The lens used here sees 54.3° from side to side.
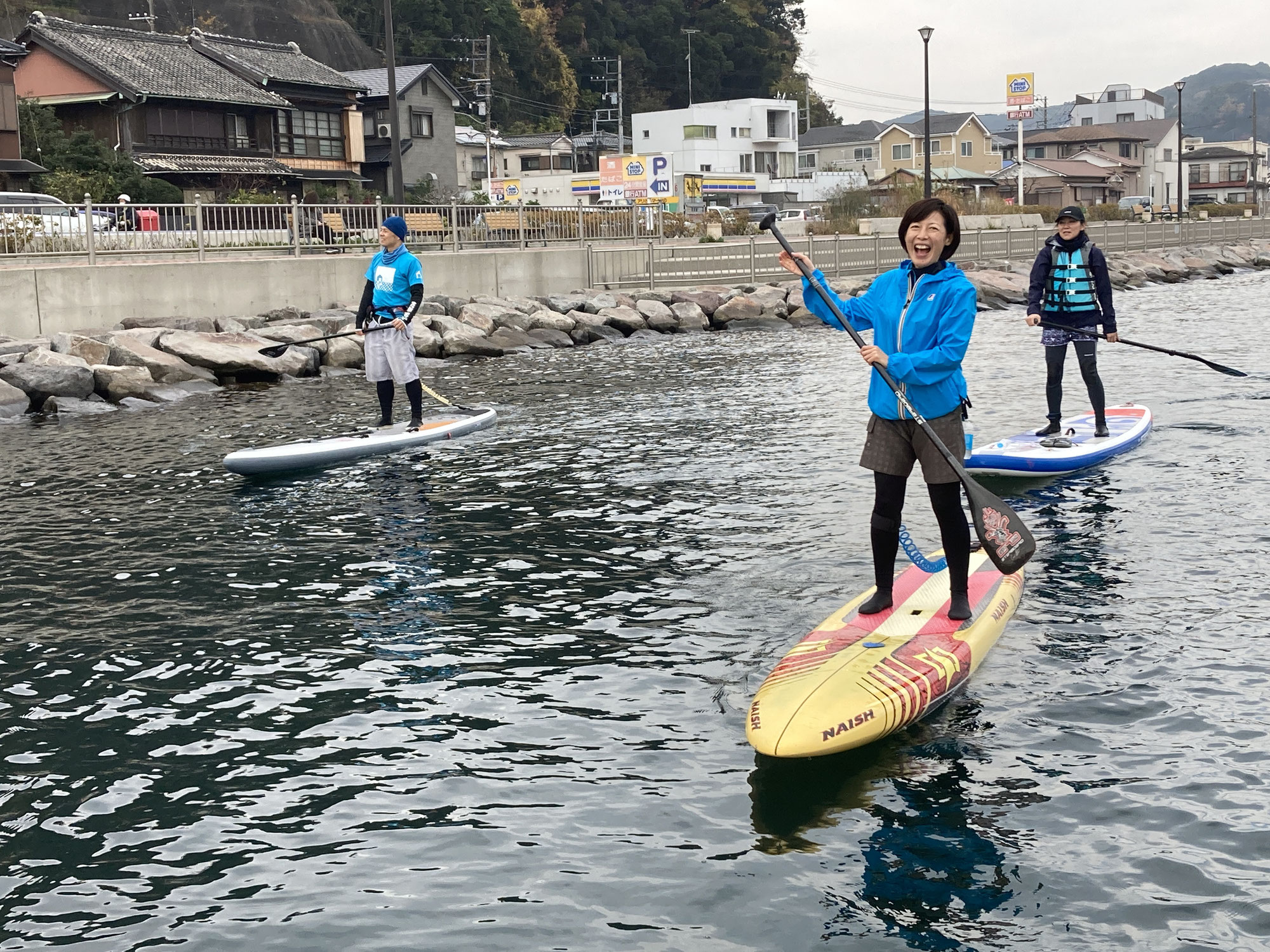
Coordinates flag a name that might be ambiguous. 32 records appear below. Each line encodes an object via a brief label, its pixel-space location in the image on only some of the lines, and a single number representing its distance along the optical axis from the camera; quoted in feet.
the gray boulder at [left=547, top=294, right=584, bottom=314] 86.99
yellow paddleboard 16.55
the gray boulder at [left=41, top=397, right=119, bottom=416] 55.11
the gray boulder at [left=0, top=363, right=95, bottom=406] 55.11
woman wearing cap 35.73
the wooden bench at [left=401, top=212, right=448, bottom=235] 85.81
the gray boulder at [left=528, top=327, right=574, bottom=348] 80.53
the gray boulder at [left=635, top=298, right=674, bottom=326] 89.76
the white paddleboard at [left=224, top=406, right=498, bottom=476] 38.29
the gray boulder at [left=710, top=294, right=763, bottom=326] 93.56
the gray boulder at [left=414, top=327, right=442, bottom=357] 73.61
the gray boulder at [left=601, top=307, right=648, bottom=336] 86.99
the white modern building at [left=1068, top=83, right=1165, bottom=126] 371.35
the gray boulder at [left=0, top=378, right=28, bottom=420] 53.72
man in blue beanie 40.04
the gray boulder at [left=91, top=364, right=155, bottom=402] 57.93
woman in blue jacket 19.06
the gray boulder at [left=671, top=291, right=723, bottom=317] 94.73
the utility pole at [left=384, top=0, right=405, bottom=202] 101.26
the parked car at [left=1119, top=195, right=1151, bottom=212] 243.19
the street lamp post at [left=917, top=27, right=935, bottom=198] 135.95
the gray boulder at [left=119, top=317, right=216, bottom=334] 66.81
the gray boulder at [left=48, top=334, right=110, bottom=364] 59.47
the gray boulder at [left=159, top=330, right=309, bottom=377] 63.26
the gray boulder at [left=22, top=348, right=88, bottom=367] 55.93
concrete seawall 64.28
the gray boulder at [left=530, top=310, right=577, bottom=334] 81.82
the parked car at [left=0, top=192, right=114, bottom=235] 65.57
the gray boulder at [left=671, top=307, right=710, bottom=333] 90.99
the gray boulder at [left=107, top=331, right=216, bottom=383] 60.03
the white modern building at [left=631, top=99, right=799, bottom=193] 268.82
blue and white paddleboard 34.94
